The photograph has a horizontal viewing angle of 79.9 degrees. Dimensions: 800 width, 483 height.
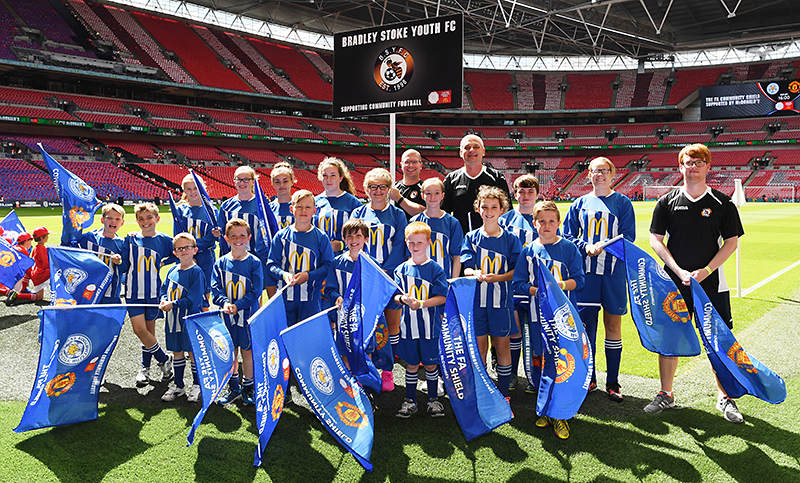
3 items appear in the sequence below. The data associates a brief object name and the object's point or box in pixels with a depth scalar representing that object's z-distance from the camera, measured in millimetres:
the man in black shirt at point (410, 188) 4902
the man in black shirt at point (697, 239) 3775
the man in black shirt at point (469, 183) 4711
